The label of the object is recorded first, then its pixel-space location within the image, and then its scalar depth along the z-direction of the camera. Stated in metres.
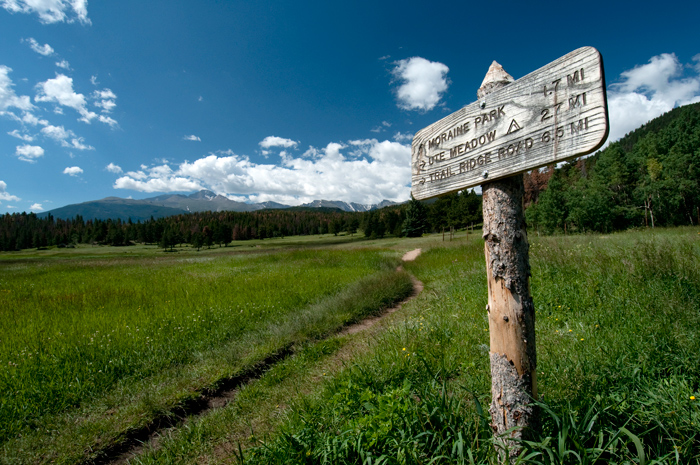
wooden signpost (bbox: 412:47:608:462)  1.75
